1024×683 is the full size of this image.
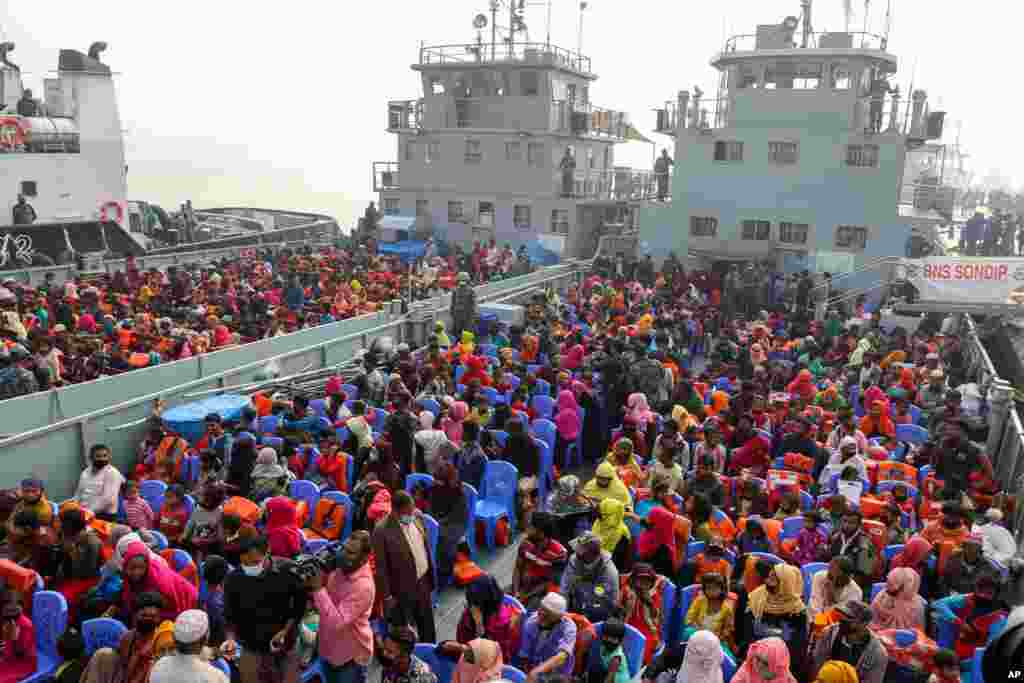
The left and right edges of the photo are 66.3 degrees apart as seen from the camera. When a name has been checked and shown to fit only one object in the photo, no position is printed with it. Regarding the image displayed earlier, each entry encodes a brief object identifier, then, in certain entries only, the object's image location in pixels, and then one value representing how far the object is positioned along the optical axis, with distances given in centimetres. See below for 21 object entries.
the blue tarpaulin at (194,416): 891
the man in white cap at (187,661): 411
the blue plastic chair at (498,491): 812
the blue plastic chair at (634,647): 504
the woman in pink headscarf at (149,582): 515
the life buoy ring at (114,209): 2586
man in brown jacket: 560
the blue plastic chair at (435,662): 504
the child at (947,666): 475
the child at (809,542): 641
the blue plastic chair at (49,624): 527
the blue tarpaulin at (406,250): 2689
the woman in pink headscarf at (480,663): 451
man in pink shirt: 502
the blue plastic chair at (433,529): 677
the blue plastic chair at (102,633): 507
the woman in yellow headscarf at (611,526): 635
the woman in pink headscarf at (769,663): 450
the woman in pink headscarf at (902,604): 546
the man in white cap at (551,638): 489
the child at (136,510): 671
